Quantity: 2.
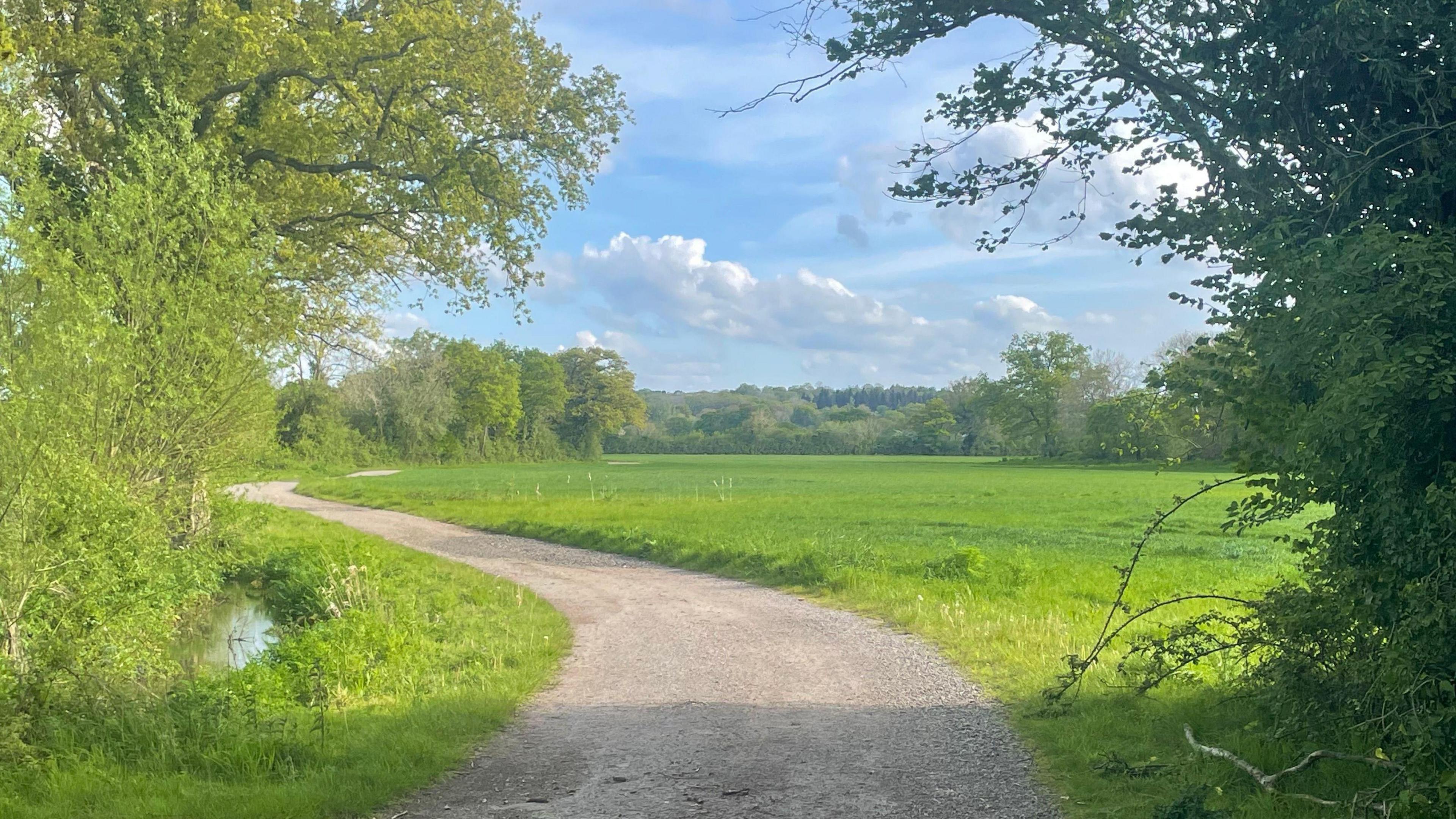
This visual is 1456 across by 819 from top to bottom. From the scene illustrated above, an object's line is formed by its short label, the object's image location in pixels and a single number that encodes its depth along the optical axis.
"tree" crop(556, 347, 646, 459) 114.38
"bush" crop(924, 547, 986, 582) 16.22
